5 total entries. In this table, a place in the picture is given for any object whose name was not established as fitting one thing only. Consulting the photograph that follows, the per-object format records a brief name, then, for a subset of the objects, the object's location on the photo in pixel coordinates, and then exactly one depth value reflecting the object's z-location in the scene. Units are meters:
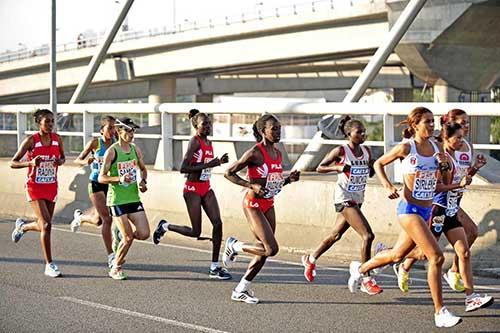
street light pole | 19.92
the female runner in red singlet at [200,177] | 11.29
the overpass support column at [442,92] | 39.38
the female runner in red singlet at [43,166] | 11.37
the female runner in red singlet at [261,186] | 9.57
